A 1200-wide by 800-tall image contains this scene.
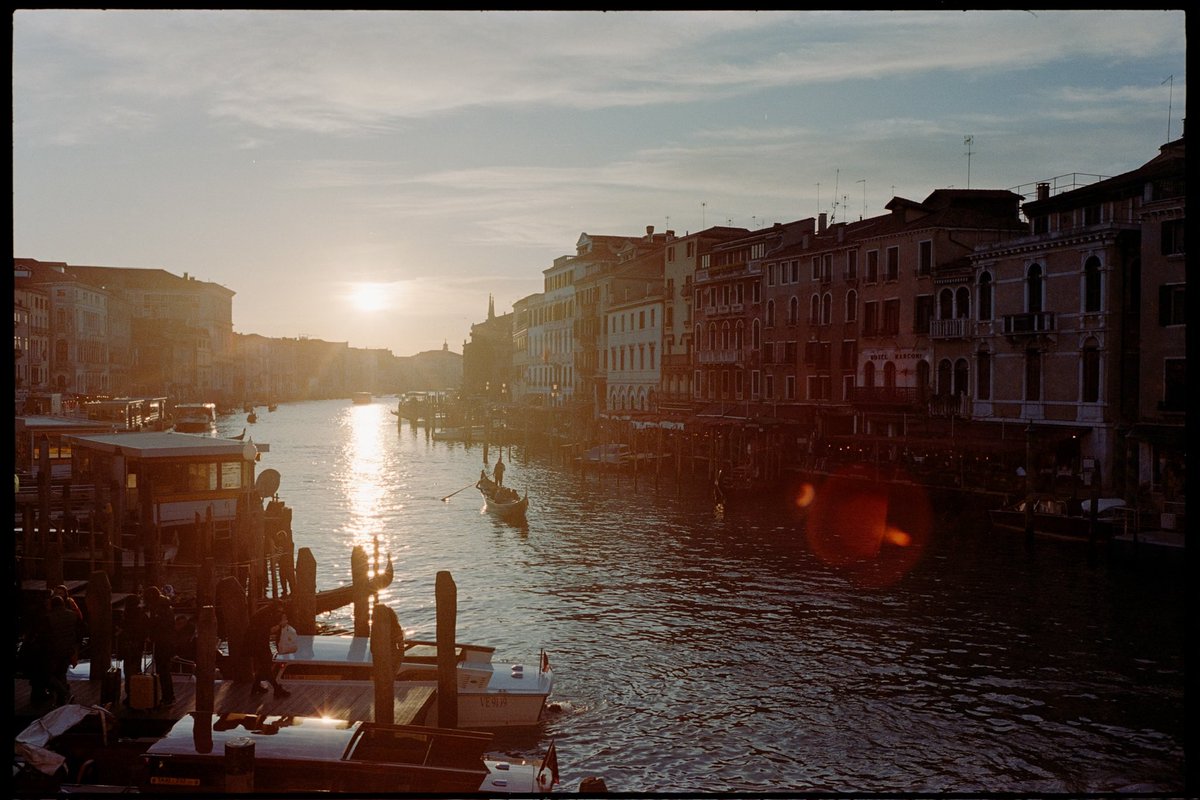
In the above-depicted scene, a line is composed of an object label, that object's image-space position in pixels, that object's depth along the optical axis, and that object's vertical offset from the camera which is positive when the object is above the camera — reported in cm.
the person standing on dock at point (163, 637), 1408 -383
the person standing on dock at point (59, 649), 1355 -374
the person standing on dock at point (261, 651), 1505 -422
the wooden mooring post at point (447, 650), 1495 -407
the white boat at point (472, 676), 1568 -482
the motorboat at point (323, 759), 1084 -430
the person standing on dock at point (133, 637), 1492 -396
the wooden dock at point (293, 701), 1368 -478
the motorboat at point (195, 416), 5662 -171
